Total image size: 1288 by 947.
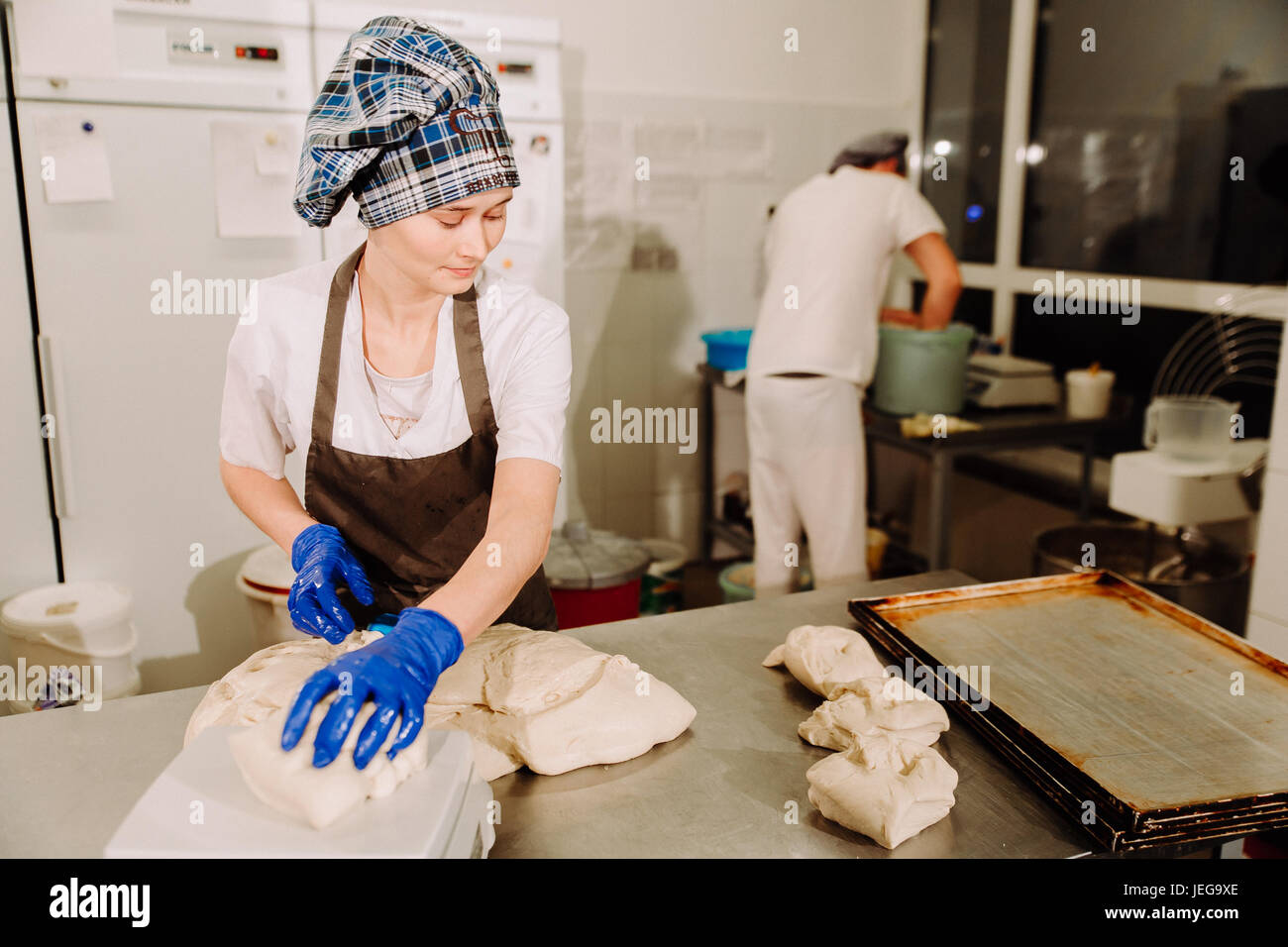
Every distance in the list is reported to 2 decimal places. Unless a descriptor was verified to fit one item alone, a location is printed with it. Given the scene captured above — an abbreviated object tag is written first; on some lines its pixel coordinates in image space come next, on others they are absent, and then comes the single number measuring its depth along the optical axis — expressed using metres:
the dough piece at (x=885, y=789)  1.14
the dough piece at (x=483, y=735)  1.27
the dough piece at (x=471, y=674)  1.37
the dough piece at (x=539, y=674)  1.34
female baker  1.34
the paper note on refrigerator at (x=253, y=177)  2.61
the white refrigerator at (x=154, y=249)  2.50
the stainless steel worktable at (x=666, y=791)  1.15
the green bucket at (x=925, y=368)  3.21
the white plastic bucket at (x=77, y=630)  2.54
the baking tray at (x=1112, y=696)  1.16
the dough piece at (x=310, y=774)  0.93
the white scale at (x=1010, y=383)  3.35
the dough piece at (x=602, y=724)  1.27
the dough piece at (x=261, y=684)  1.26
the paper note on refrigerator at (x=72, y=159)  2.49
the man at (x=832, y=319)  3.05
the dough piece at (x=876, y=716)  1.33
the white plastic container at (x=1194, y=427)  2.69
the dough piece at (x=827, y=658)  1.47
